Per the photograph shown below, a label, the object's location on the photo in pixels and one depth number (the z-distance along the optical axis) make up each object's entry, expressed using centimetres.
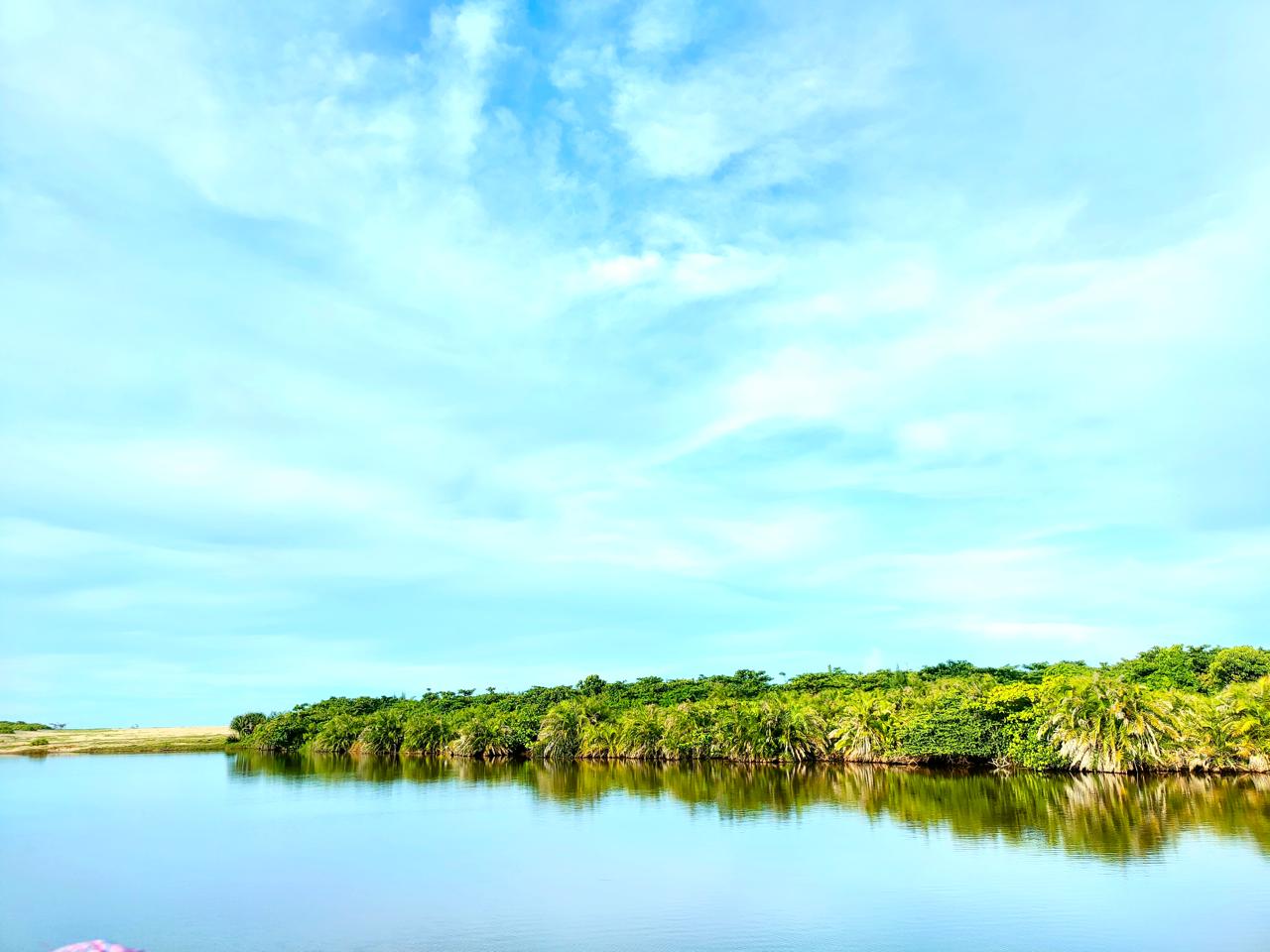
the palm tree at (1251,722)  4103
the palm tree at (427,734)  8812
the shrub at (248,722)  11456
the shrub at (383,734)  9106
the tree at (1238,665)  5847
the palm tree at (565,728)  7419
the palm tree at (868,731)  5528
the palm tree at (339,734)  9494
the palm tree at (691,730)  6551
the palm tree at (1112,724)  4334
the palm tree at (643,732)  6906
